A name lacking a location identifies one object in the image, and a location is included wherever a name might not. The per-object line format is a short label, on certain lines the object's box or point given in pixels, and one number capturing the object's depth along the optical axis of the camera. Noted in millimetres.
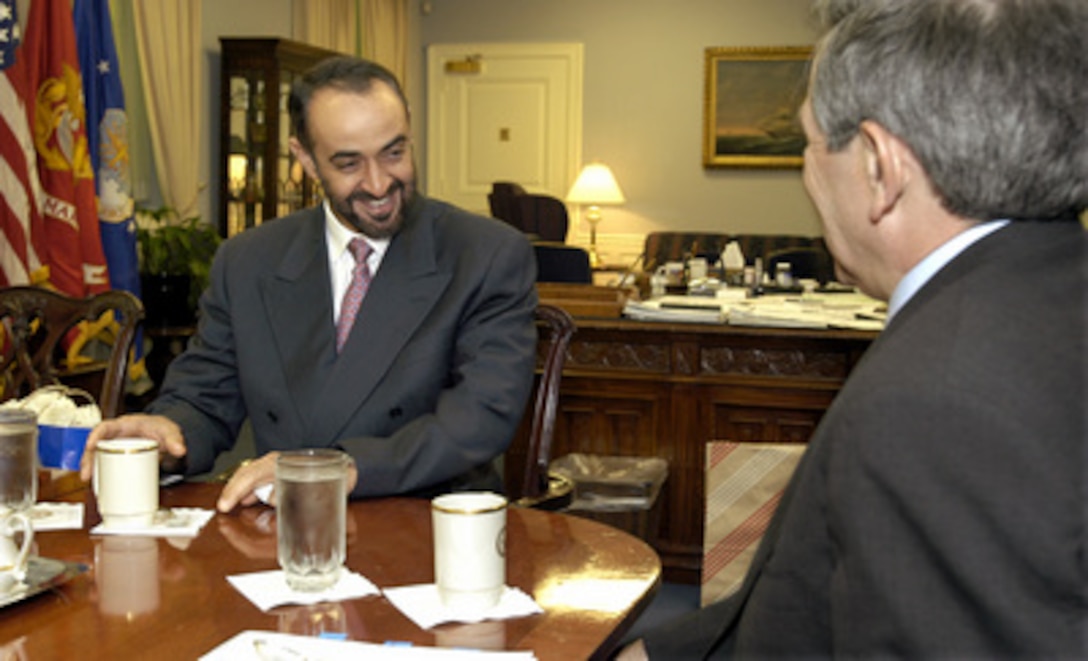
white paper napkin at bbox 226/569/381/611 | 1327
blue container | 1986
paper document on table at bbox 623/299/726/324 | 4074
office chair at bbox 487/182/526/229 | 9375
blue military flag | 5464
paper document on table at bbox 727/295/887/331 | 3992
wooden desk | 4000
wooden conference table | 1219
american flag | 4590
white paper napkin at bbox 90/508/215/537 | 1593
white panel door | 10312
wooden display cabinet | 6980
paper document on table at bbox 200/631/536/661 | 1155
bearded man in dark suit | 2137
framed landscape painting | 9828
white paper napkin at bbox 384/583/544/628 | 1275
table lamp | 9664
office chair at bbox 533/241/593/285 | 5004
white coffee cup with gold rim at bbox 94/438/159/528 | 1620
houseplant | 5871
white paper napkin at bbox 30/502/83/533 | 1629
